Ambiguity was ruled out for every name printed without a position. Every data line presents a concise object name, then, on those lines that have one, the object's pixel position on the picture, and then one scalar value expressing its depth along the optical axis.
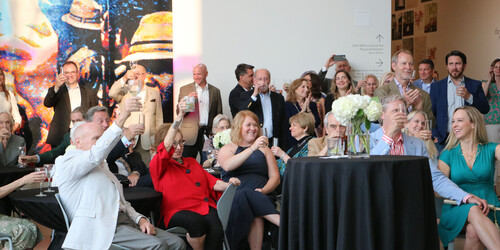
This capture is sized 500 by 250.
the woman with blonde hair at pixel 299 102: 8.63
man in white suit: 4.27
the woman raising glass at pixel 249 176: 5.57
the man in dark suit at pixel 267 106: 8.44
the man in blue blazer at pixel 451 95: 8.23
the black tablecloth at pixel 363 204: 4.08
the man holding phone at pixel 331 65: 10.01
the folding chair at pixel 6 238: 4.81
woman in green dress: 4.91
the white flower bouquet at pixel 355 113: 4.39
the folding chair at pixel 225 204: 5.04
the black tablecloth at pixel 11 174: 5.72
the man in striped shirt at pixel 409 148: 5.02
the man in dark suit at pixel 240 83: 9.02
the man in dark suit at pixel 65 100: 9.02
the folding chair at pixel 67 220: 4.40
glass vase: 4.39
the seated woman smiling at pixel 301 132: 6.55
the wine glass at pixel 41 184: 4.84
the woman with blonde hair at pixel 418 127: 5.98
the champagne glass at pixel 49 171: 4.98
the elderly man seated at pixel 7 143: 6.73
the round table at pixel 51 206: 4.54
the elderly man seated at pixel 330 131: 6.01
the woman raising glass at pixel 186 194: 5.24
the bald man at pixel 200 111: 8.98
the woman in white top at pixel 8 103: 8.55
